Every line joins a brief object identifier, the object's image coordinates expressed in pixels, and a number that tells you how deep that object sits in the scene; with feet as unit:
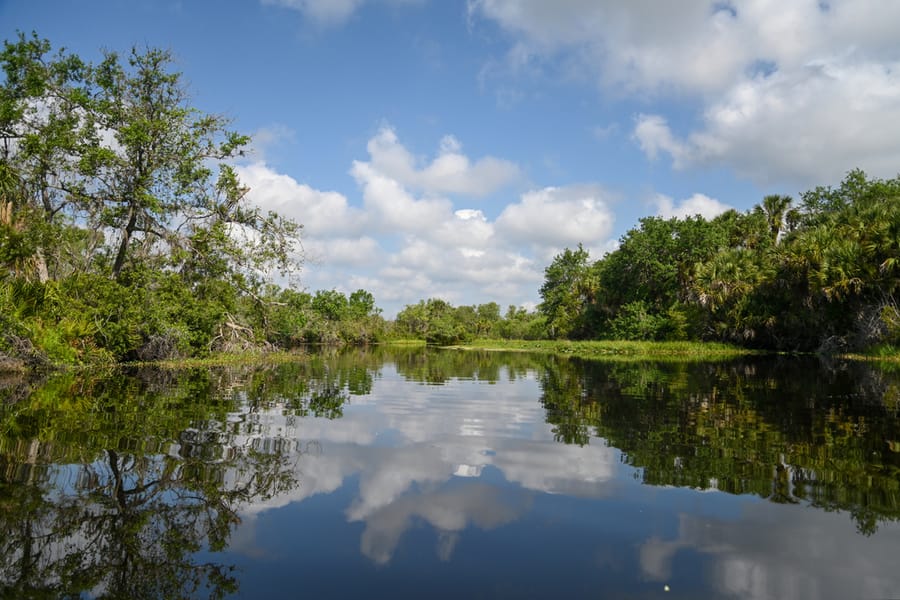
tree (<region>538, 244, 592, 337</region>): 238.27
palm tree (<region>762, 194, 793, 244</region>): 182.91
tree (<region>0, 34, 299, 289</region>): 84.58
